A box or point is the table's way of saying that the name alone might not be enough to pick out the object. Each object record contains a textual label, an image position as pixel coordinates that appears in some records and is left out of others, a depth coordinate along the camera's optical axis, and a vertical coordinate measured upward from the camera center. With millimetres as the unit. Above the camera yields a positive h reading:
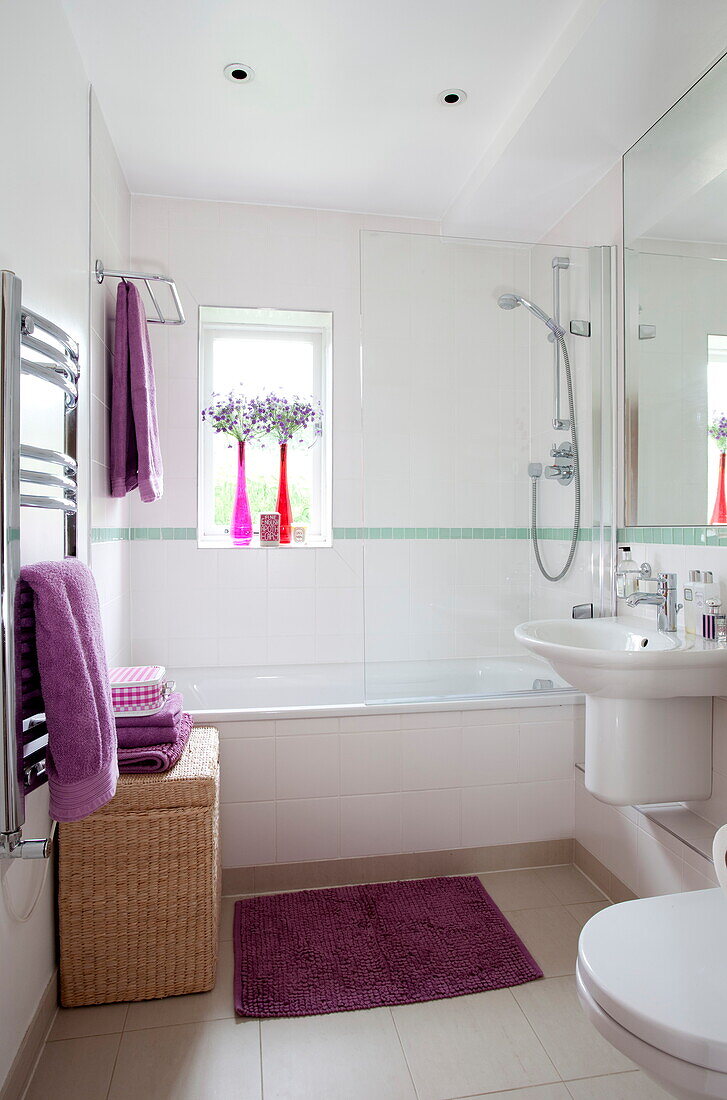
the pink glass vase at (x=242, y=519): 3148 +87
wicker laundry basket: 1716 -891
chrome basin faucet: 2039 -179
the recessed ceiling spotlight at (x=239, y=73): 2117 +1440
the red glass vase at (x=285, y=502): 3178 +168
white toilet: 1015 -710
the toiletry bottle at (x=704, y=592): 1868 -139
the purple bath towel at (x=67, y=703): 1298 -316
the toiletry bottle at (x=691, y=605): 1917 -181
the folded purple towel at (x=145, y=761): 1800 -580
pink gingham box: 1873 -429
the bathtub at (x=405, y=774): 2191 -769
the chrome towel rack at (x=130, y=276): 2299 +884
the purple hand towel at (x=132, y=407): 2420 +458
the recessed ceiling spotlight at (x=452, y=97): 2238 +1444
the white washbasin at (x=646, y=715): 1739 -481
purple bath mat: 1764 -1143
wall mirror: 1852 +664
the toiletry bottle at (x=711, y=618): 1836 -207
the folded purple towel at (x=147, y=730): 1860 -520
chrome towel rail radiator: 1217 -23
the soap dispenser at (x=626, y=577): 2271 -121
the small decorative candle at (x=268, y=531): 3125 +33
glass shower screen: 2322 +308
